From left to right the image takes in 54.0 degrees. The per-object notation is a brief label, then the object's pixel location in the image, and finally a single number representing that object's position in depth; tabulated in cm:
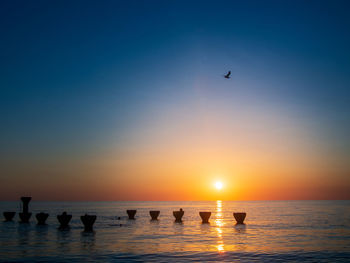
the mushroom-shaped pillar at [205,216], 6381
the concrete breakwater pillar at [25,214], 5827
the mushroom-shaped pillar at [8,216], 6469
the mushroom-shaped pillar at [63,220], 4968
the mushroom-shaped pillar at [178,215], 6669
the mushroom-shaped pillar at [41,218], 5531
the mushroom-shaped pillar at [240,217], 6025
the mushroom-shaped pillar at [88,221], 4550
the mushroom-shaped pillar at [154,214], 7275
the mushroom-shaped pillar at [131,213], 7331
